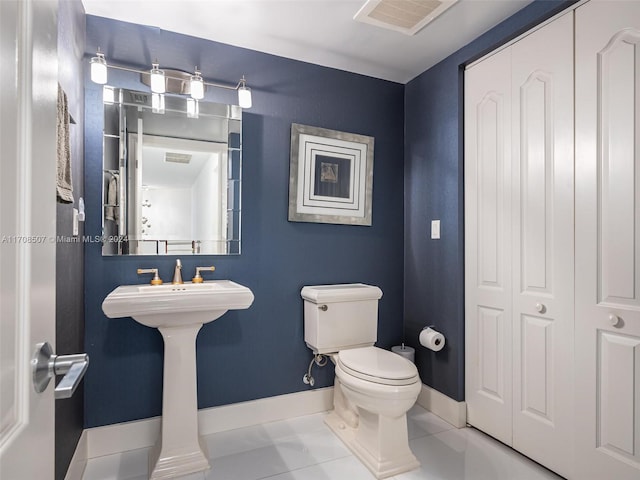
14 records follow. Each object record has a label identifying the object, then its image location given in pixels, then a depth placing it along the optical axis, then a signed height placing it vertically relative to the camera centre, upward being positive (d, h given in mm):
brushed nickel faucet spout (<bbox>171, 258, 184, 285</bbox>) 2064 -201
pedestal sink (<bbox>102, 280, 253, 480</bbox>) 1715 -622
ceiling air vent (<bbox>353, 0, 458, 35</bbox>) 1796 +1147
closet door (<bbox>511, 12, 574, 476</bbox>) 1735 -18
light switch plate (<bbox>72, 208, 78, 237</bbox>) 1714 +77
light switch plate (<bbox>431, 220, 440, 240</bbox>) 2461 +71
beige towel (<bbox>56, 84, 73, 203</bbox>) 1311 +308
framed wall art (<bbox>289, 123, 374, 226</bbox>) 2430 +430
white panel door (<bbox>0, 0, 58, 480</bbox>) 475 +18
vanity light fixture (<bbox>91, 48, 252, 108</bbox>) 1891 +888
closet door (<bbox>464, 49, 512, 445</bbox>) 2047 -35
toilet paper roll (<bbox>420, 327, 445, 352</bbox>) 2332 -636
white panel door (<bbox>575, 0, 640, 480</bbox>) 1495 +1
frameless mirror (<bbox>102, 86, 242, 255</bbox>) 2008 +368
